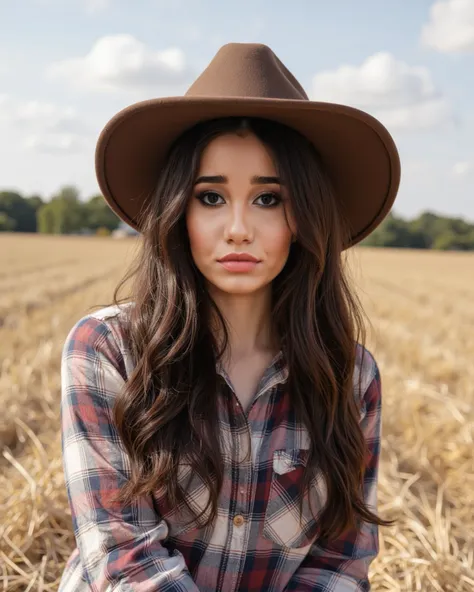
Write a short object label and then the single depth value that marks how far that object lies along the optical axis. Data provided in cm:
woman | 160
